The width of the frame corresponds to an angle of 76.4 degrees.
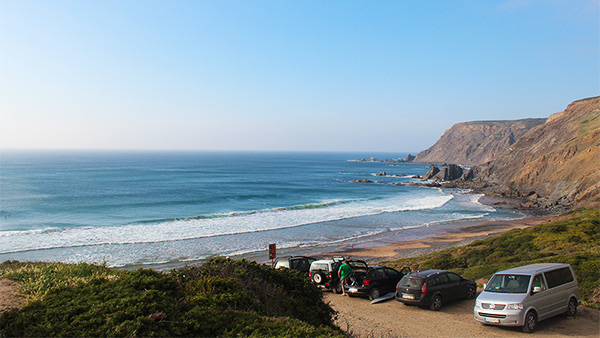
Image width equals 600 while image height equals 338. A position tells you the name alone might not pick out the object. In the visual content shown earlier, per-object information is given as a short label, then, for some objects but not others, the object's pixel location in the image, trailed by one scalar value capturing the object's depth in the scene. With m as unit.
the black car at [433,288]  12.16
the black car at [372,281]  13.98
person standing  14.77
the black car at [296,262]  17.39
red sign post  17.30
